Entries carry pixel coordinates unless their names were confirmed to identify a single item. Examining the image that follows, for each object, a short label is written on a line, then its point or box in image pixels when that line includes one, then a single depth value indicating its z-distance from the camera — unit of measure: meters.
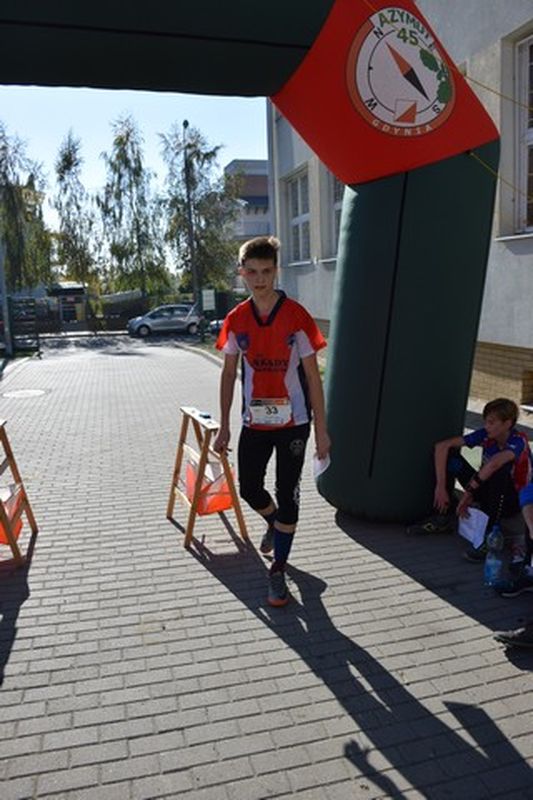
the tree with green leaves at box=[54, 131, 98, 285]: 31.55
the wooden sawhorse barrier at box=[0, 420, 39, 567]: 4.19
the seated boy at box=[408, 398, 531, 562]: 4.20
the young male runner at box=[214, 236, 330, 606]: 3.52
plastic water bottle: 3.78
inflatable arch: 3.41
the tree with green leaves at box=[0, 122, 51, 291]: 25.28
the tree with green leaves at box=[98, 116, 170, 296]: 32.78
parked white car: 29.81
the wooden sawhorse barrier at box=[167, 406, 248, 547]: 4.43
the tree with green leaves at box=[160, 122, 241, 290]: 31.30
